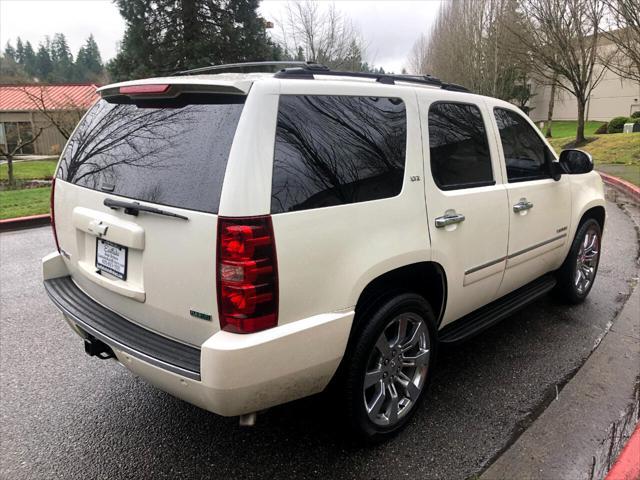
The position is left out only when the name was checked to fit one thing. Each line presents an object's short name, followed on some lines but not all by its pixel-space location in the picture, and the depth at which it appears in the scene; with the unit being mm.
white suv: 2027
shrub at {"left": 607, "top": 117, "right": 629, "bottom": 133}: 26391
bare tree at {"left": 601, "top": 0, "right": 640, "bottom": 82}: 13078
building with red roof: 28062
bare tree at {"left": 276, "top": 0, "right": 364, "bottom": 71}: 23016
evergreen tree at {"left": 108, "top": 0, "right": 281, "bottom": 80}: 22656
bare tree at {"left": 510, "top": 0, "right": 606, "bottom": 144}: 18422
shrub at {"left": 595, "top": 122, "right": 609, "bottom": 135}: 28391
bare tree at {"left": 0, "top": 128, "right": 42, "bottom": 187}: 13985
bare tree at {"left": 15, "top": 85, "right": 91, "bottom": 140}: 18578
